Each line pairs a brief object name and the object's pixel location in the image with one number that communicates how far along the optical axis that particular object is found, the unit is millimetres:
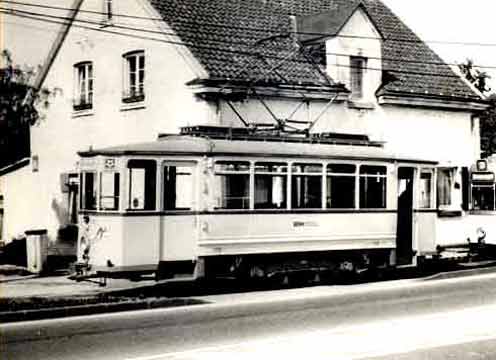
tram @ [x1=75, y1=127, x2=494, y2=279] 16531
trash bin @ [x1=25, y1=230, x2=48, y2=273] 20234
